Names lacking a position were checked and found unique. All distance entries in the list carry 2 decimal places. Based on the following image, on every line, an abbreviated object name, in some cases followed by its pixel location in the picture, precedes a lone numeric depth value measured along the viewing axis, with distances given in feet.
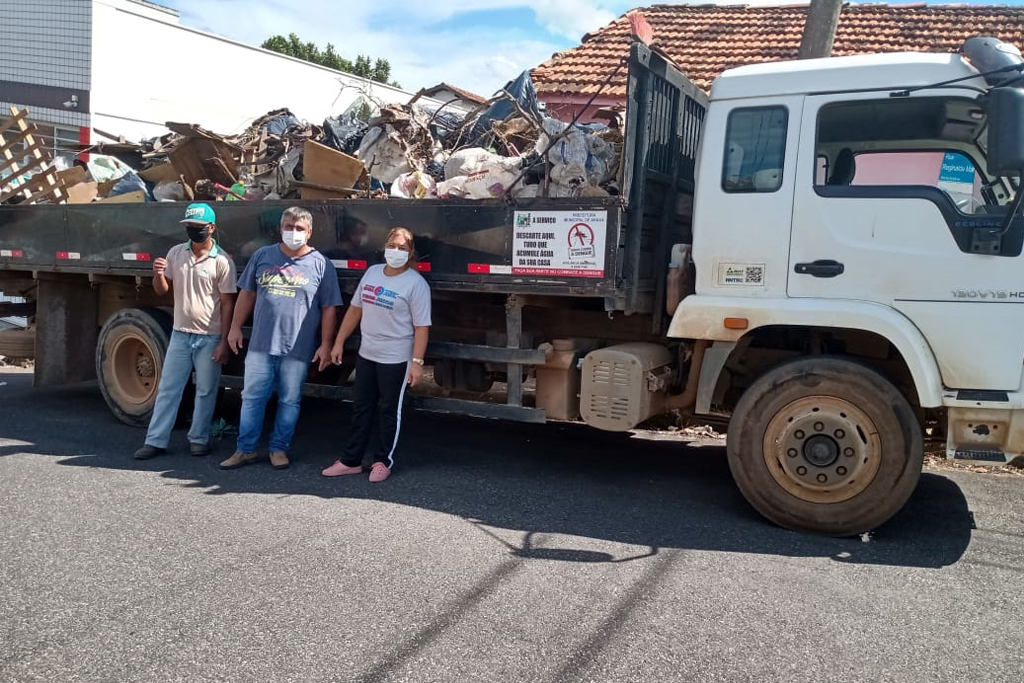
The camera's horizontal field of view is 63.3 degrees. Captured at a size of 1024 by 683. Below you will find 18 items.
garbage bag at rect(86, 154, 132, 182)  24.57
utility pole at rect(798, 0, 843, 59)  26.99
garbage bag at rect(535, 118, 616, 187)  17.34
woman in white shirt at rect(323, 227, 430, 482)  17.49
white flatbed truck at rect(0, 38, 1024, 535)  14.05
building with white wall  53.21
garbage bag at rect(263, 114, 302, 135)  25.41
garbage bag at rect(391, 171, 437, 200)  19.17
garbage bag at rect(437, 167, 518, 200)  17.66
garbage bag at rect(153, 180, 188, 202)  23.11
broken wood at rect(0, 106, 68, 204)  24.09
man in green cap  19.58
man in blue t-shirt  18.52
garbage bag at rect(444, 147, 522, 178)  17.99
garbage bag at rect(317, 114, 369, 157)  22.38
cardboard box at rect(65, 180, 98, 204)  23.61
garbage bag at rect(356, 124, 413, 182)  20.70
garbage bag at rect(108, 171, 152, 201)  23.71
